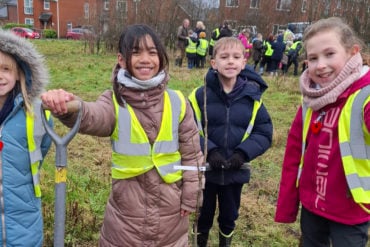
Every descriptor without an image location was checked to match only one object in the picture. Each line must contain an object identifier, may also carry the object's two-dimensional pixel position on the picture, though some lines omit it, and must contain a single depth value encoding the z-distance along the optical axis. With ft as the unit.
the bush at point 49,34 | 140.66
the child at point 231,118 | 8.77
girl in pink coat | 6.24
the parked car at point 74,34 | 131.23
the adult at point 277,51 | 47.03
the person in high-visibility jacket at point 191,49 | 47.62
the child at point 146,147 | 6.47
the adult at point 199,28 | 50.22
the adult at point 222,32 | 45.73
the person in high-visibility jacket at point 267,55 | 47.67
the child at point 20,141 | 6.31
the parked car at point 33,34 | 111.43
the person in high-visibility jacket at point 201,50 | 48.25
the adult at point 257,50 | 49.33
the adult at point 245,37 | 48.19
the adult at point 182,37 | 50.37
